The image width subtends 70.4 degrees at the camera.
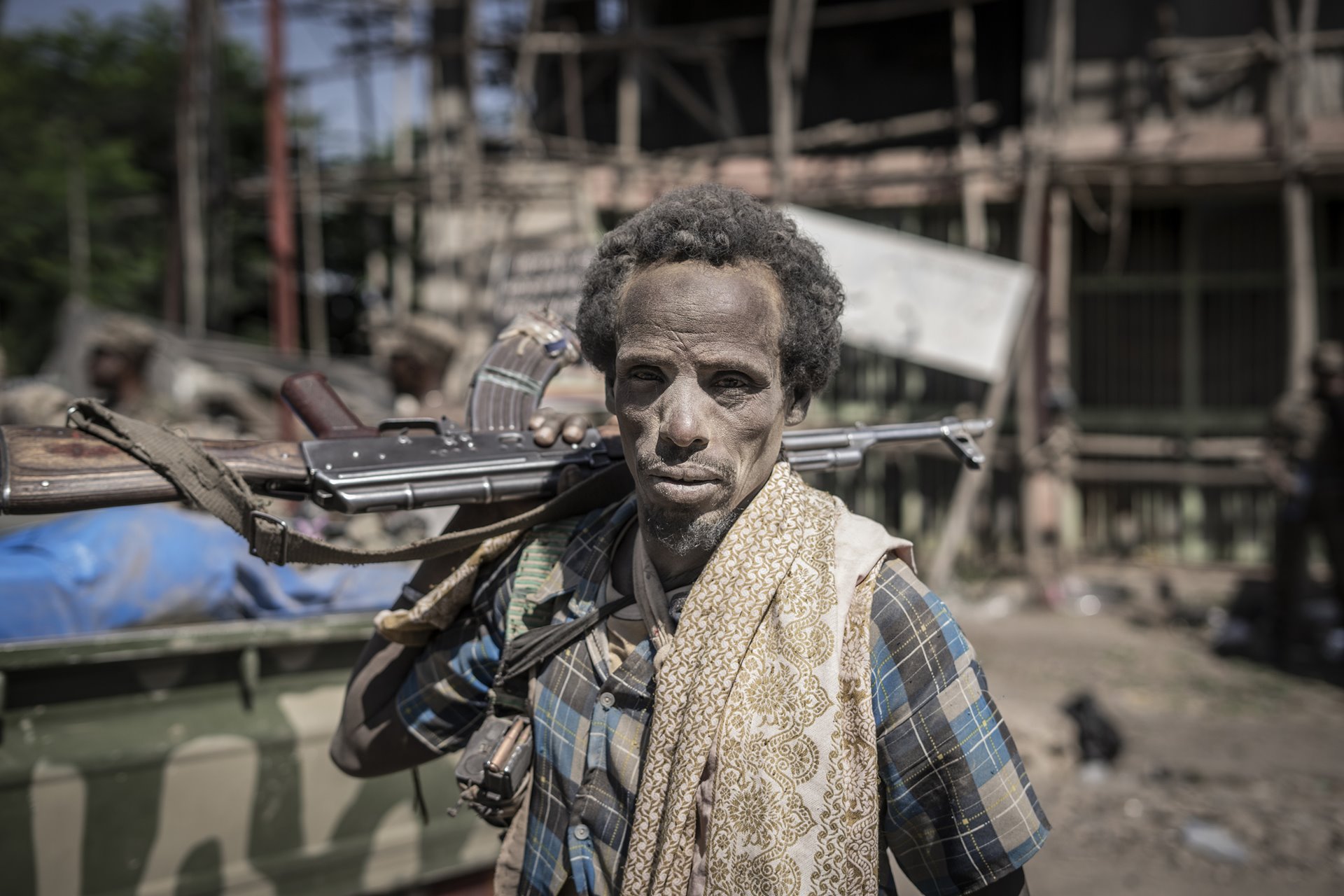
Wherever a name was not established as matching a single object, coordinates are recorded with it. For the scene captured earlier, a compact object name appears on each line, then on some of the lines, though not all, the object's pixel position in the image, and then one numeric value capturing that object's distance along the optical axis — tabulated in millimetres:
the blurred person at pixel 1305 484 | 6234
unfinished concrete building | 7086
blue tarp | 2443
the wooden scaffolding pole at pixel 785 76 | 7402
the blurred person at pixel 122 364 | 5562
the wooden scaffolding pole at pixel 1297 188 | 6574
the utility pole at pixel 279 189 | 9781
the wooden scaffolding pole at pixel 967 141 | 7336
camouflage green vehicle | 2219
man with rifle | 1285
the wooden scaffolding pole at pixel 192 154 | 10133
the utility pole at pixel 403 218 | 8547
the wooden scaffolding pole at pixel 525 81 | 7754
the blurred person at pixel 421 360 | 5074
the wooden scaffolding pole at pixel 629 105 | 8312
